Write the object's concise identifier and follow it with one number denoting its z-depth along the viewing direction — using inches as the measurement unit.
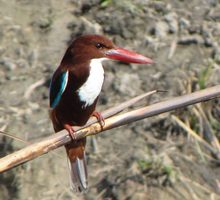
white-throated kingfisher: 222.2
